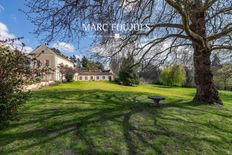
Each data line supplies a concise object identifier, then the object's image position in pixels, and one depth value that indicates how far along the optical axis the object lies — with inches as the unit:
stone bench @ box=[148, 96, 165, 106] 192.0
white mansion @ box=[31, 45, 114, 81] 790.8
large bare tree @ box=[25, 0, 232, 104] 156.8
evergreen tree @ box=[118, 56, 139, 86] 722.5
